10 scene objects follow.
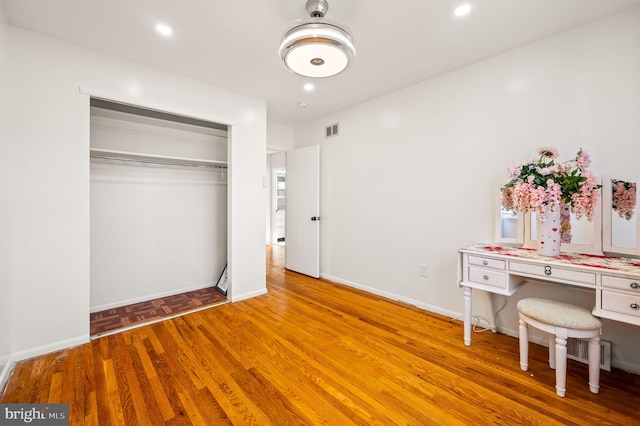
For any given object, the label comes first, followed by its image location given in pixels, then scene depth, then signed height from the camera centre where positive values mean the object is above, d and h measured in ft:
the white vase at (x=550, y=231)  6.87 -0.48
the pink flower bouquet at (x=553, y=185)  6.39 +0.69
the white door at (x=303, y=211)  14.52 +0.03
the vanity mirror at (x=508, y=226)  8.05 -0.42
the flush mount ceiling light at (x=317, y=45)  5.58 +3.59
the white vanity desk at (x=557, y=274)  5.39 -1.44
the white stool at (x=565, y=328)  5.62 -2.49
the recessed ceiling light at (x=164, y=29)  7.09 +4.89
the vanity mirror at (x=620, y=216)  6.39 -0.08
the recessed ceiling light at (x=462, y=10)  6.32 +4.85
